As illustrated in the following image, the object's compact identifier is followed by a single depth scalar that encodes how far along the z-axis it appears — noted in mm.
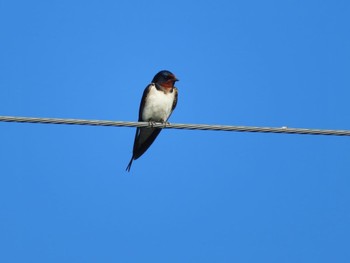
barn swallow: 16219
